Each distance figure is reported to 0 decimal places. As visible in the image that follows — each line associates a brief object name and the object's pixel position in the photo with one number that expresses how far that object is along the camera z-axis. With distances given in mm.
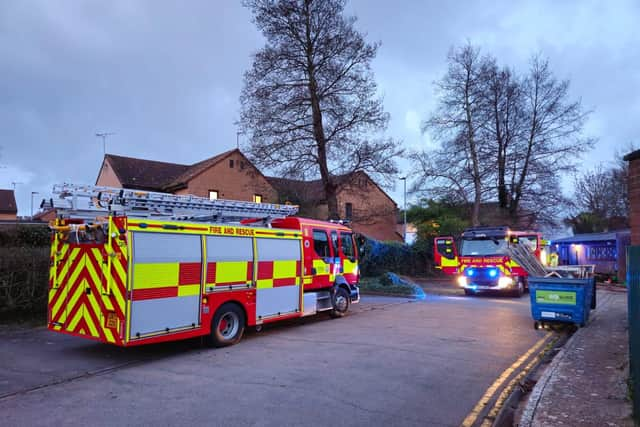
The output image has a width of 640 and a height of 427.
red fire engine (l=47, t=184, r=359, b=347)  6984
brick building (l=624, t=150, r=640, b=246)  7754
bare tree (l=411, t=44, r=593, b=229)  28344
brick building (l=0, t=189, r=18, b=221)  54094
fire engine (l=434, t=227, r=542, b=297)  17859
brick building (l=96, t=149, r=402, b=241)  29769
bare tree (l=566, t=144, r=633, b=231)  37875
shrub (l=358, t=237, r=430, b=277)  26531
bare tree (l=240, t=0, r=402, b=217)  19797
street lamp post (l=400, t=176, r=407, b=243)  35612
